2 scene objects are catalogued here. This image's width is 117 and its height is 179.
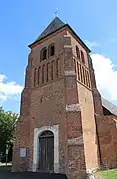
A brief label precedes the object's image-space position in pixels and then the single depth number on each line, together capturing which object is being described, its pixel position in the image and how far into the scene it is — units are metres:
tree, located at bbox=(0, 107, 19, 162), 27.78
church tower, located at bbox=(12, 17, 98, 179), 13.30
